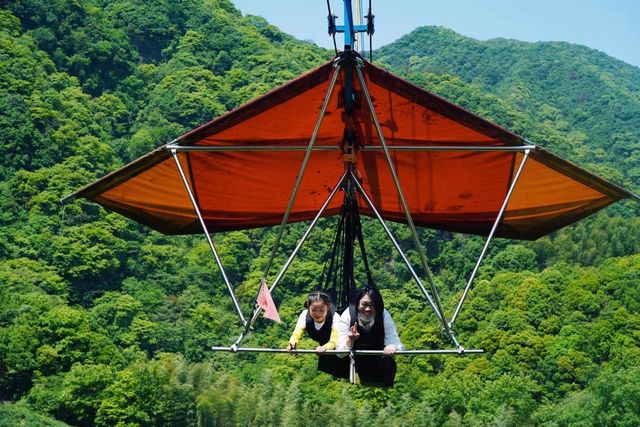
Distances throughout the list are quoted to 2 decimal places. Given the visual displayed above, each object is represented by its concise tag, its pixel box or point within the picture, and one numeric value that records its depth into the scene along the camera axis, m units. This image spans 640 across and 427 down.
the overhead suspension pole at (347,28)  10.48
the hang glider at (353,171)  11.08
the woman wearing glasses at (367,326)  10.81
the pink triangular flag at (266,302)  10.45
